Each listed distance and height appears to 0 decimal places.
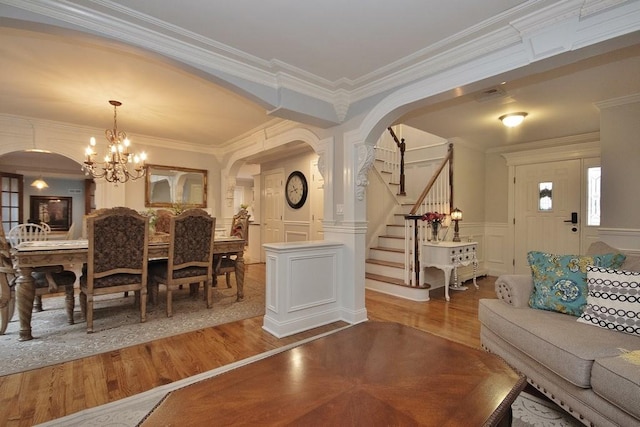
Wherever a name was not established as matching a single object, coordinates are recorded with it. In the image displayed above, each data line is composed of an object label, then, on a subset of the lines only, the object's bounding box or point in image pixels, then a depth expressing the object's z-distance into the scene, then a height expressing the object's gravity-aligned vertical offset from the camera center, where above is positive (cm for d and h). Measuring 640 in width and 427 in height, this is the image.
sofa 133 -74
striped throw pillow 172 -53
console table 405 -61
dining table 261 -45
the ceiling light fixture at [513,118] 367 +117
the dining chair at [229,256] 384 -60
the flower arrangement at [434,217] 429 -7
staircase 416 -42
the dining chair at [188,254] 322 -48
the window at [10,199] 695 +29
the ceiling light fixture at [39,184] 727 +67
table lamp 469 -10
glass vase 436 -26
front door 480 +6
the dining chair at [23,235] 468 -39
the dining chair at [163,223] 476 -18
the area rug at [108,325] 237 -114
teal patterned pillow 199 -48
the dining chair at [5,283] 268 -66
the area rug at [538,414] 164 -116
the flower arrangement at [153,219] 410 -10
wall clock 590 +46
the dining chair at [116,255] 277 -42
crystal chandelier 362 +69
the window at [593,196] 456 +26
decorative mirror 539 +48
